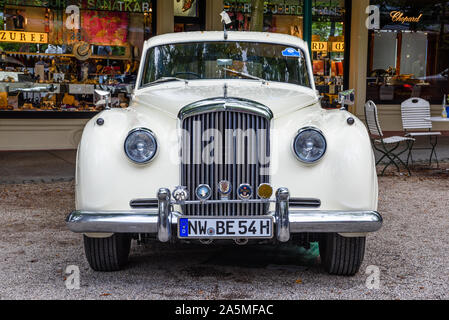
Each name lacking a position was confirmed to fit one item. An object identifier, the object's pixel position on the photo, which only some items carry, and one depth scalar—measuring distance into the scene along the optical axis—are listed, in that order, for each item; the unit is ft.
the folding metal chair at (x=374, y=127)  29.91
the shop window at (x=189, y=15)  43.93
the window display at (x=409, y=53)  48.01
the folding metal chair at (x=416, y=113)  34.40
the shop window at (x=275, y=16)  44.62
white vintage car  13.42
